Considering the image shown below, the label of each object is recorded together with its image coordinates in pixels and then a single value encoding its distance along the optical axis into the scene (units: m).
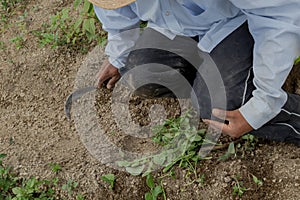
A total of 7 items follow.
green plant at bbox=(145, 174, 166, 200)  2.13
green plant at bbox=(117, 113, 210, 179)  2.19
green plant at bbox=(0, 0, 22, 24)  3.00
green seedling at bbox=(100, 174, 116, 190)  2.21
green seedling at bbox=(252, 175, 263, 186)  2.11
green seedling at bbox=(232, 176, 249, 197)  2.10
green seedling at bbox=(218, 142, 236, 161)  2.16
